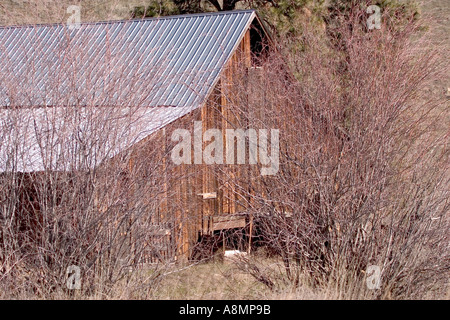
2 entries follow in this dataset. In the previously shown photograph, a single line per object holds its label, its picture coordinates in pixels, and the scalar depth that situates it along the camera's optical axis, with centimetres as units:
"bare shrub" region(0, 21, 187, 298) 1717
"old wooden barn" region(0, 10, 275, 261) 1742
